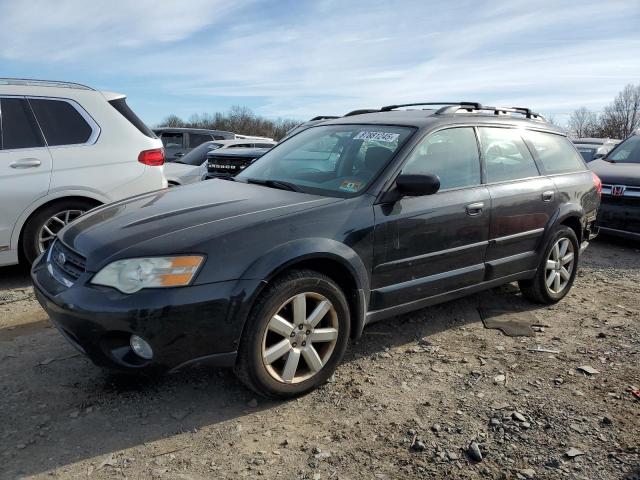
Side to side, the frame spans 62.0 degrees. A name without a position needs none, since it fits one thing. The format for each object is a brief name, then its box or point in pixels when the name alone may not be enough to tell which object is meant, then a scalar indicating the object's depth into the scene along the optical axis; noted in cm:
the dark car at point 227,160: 773
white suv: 480
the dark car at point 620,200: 701
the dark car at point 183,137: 1336
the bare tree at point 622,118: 6272
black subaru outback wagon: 264
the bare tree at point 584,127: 6438
